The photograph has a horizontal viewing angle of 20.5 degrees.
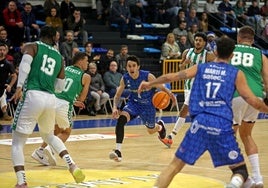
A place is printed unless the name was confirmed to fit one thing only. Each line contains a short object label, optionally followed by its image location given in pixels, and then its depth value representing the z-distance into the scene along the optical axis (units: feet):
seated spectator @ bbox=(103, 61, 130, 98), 69.26
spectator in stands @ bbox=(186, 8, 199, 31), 83.51
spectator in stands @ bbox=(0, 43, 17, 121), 55.52
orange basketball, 46.39
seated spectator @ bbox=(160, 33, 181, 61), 76.23
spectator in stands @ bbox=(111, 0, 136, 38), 80.43
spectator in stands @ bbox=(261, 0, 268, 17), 94.99
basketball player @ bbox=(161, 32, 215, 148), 45.44
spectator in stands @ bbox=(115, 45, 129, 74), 71.72
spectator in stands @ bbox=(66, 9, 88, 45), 73.77
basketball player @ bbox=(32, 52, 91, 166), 37.35
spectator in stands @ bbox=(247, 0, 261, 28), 92.63
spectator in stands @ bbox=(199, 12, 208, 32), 85.30
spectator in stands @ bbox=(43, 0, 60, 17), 72.95
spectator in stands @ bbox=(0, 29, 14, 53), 64.23
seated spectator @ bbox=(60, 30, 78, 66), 67.82
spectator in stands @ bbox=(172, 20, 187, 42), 80.20
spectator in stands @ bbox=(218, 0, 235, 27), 91.86
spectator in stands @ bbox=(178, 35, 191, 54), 78.74
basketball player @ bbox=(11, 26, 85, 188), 30.48
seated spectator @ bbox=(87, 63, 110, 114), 67.46
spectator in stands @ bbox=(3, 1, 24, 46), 69.00
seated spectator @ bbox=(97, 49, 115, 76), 70.59
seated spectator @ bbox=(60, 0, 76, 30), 74.73
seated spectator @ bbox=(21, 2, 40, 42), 70.38
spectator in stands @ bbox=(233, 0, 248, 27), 92.94
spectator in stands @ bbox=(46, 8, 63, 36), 72.08
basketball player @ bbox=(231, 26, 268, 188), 31.71
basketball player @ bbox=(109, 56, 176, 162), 40.09
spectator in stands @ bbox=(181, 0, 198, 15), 86.54
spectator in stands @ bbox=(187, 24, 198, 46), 80.67
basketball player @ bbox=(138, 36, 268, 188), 25.49
